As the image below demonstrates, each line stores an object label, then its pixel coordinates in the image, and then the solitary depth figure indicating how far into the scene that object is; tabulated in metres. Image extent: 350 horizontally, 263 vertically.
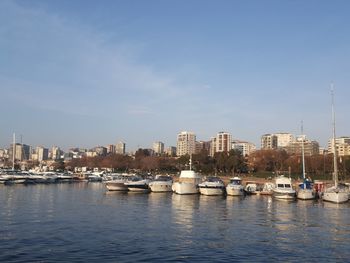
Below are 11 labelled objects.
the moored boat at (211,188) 64.06
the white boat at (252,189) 69.93
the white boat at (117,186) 71.88
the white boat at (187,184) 65.38
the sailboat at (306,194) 58.09
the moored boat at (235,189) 64.75
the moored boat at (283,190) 57.94
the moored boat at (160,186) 70.19
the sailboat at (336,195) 54.00
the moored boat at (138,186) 70.44
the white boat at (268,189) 67.62
